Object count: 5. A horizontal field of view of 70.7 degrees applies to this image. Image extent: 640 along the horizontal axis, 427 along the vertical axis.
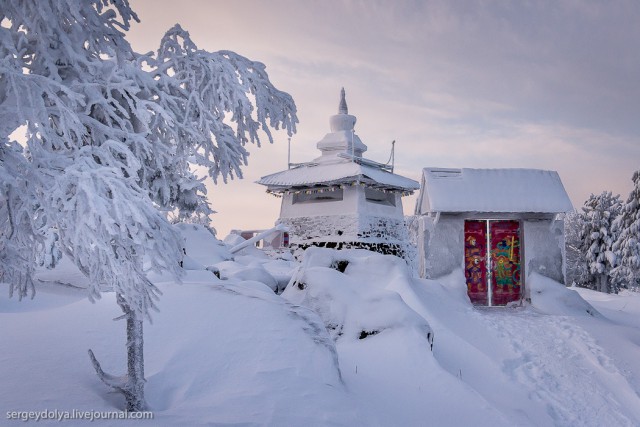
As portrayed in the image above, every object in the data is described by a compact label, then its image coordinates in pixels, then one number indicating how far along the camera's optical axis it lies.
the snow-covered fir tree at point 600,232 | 26.10
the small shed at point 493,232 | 13.04
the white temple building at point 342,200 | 18.77
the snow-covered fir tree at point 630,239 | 23.61
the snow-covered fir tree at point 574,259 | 28.50
